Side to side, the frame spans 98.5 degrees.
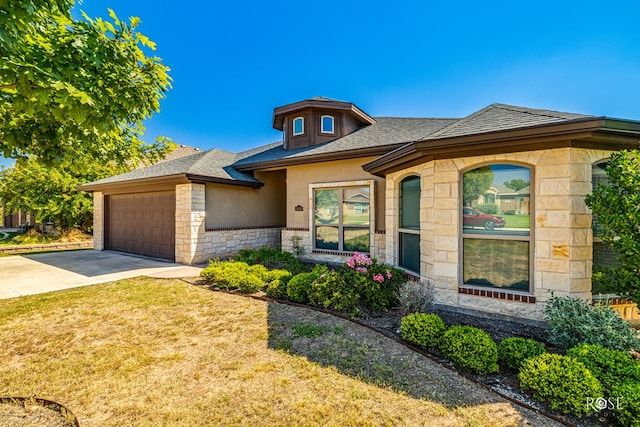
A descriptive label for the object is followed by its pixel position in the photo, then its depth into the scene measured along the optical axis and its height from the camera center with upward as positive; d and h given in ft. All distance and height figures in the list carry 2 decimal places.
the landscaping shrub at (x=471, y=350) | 10.64 -5.50
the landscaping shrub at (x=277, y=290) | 19.74 -5.63
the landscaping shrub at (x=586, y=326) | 11.50 -4.93
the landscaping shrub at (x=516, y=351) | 10.64 -5.43
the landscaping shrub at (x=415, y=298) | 16.02 -5.03
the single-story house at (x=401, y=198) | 14.12 +1.26
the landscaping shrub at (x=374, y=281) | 17.38 -4.44
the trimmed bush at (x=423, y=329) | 12.50 -5.43
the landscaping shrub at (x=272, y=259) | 27.48 -5.18
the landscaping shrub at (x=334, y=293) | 16.93 -5.13
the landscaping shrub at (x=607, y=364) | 8.89 -5.15
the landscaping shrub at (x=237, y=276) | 21.12 -5.21
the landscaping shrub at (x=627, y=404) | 7.75 -5.51
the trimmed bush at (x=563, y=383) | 8.43 -5.46
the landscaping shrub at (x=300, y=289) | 18.61 -5.23
